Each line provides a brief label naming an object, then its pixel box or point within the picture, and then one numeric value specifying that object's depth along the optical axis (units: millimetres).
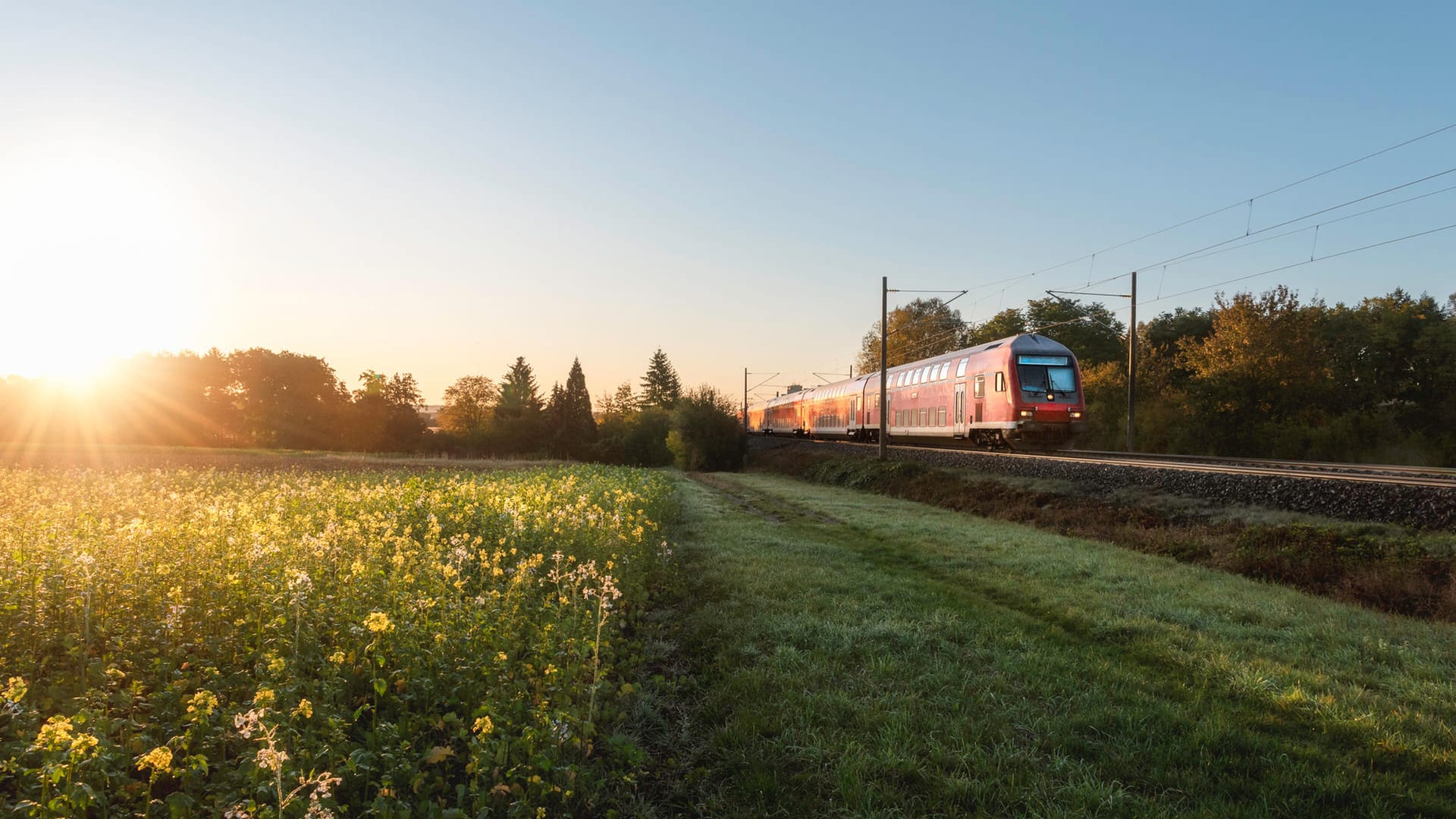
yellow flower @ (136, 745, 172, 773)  2469
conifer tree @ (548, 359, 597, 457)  80188
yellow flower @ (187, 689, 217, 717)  2904
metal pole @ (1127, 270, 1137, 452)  28031
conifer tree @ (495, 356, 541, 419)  100231
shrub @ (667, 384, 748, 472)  44469
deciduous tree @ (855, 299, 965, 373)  77250
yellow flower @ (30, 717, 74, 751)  2377
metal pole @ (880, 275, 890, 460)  27630
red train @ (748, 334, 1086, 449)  23688
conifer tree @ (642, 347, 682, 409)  121000
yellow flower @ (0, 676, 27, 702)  2799
